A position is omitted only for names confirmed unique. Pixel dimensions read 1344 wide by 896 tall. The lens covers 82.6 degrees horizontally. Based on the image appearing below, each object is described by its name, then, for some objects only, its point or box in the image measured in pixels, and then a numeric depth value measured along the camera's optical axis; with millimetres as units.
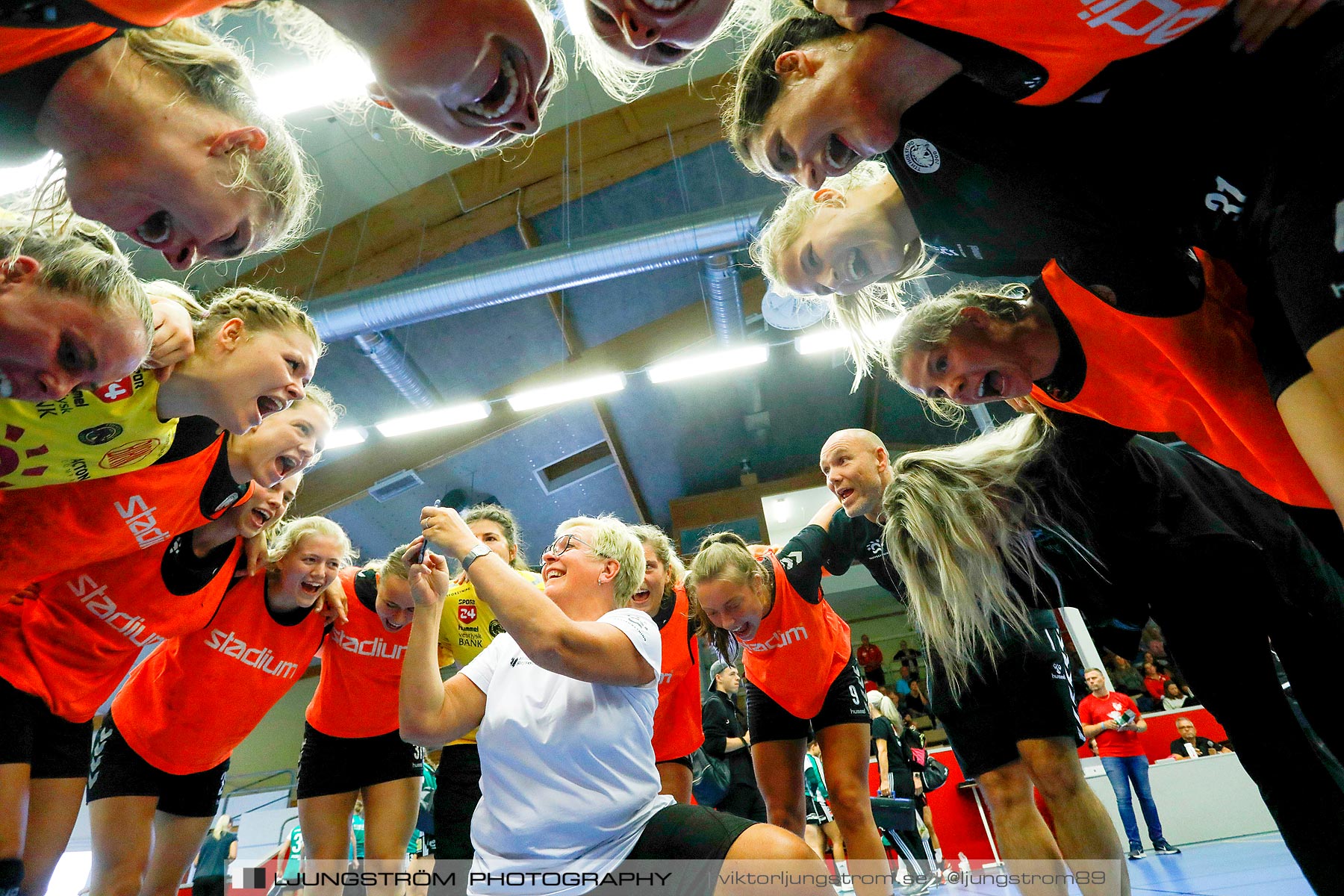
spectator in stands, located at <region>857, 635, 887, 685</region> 12328
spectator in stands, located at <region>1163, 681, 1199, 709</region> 8508
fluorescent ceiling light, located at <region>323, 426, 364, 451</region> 8391
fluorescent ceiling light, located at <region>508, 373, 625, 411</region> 8297
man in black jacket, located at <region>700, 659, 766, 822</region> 5578
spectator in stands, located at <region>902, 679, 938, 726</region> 11531
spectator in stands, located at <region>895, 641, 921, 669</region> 13000
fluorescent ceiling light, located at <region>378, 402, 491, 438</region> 8289
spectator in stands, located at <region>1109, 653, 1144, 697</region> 9383
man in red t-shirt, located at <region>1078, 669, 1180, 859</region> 5906
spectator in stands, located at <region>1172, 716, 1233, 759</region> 6824
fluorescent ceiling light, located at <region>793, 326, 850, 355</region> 8008
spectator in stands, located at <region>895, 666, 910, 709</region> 11617
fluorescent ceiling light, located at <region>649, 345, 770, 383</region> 8094
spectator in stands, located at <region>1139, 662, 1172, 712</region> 9016
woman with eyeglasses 1453
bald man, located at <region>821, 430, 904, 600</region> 3119
